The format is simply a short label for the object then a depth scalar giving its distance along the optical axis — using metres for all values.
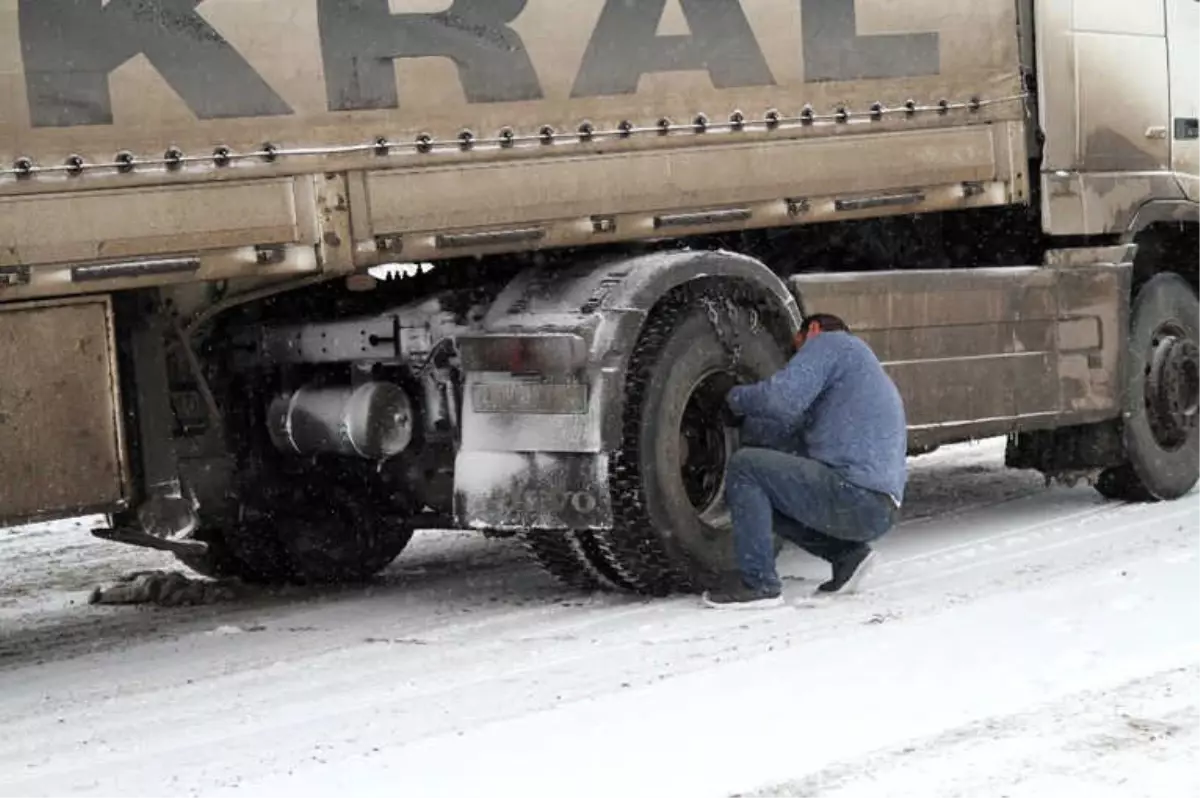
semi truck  12.82
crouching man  14.65
